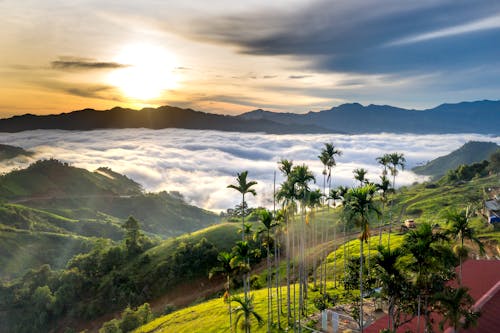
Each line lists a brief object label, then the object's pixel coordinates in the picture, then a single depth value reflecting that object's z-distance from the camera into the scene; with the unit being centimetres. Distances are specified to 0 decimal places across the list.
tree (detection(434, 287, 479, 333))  4166
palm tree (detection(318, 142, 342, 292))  7977
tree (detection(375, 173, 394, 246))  7771
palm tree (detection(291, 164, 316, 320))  6123
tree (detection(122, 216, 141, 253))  17625
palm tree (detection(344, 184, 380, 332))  4672
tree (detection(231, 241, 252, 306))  5481
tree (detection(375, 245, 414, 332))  4378
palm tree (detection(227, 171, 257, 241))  6588
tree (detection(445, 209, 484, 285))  5128
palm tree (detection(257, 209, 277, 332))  5850
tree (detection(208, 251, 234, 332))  5666
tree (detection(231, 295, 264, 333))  4984
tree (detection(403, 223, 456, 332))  4253
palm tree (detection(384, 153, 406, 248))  9176
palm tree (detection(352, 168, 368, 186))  8138
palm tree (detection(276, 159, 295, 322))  6181
